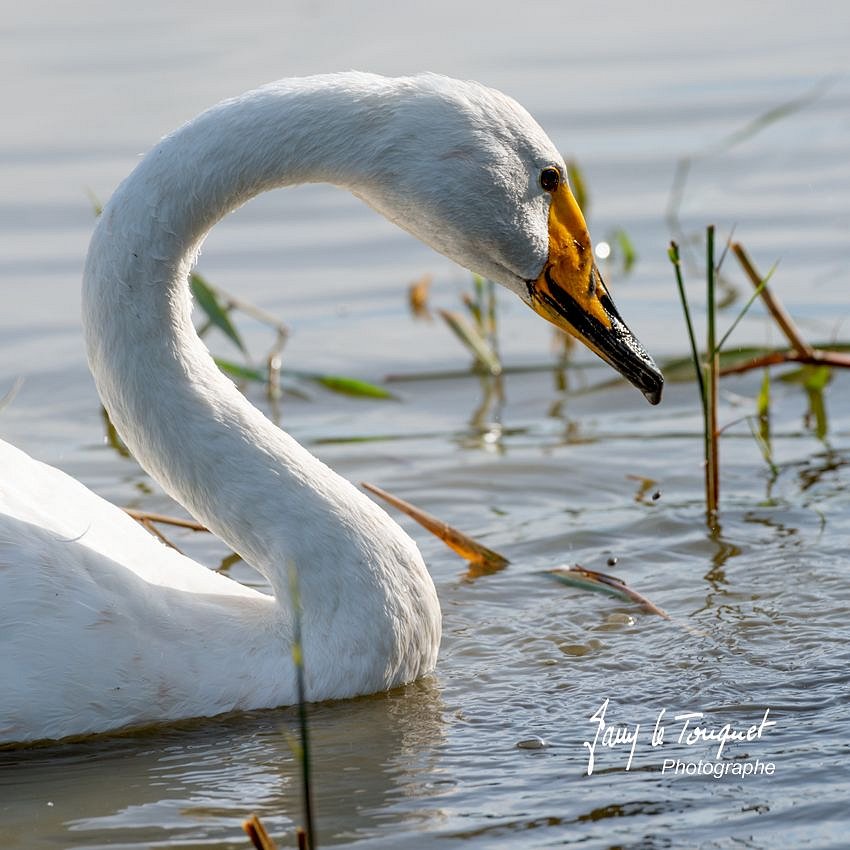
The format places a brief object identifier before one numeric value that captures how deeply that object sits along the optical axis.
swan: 10.29
